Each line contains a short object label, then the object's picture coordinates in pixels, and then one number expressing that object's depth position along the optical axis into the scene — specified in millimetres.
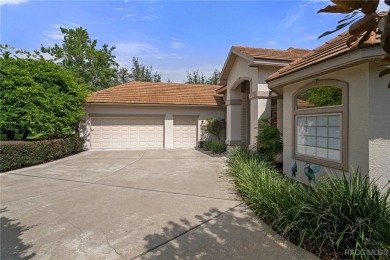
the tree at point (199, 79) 41062
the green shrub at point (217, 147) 13523
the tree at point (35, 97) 10031
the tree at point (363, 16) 1091
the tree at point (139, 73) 41938
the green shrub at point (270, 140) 8133
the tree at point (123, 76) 41594
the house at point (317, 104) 4523
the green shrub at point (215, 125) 15992
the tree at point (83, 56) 25953
